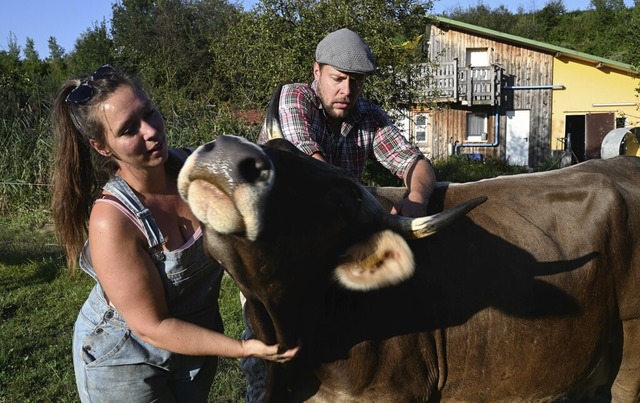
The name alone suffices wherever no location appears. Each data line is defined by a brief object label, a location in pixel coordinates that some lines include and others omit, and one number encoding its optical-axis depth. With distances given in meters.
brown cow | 2.31
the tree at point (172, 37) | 32.91
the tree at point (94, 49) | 39.78
